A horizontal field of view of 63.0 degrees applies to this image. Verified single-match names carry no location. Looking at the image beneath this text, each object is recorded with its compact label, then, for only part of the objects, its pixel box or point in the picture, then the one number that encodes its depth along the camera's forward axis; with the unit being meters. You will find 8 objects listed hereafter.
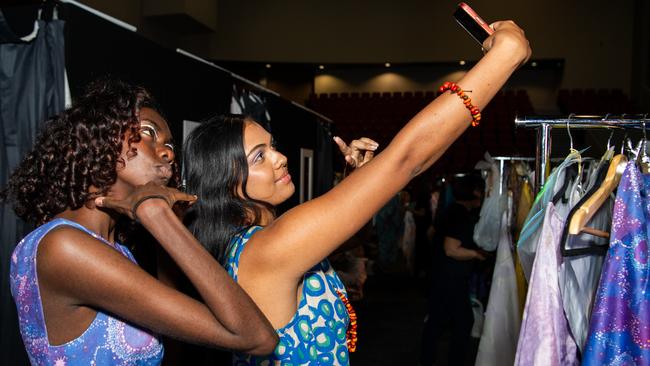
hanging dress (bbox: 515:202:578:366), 1.31
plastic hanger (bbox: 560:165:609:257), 1.31
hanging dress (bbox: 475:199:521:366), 2.17
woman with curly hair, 0.86
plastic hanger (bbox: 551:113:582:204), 1.46
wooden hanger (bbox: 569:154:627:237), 1.25
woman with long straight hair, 0.85
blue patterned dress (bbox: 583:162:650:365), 1.17
